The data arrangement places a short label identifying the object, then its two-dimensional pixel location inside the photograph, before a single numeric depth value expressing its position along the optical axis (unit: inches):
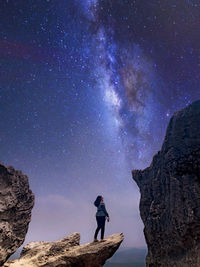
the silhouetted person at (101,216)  518.0
